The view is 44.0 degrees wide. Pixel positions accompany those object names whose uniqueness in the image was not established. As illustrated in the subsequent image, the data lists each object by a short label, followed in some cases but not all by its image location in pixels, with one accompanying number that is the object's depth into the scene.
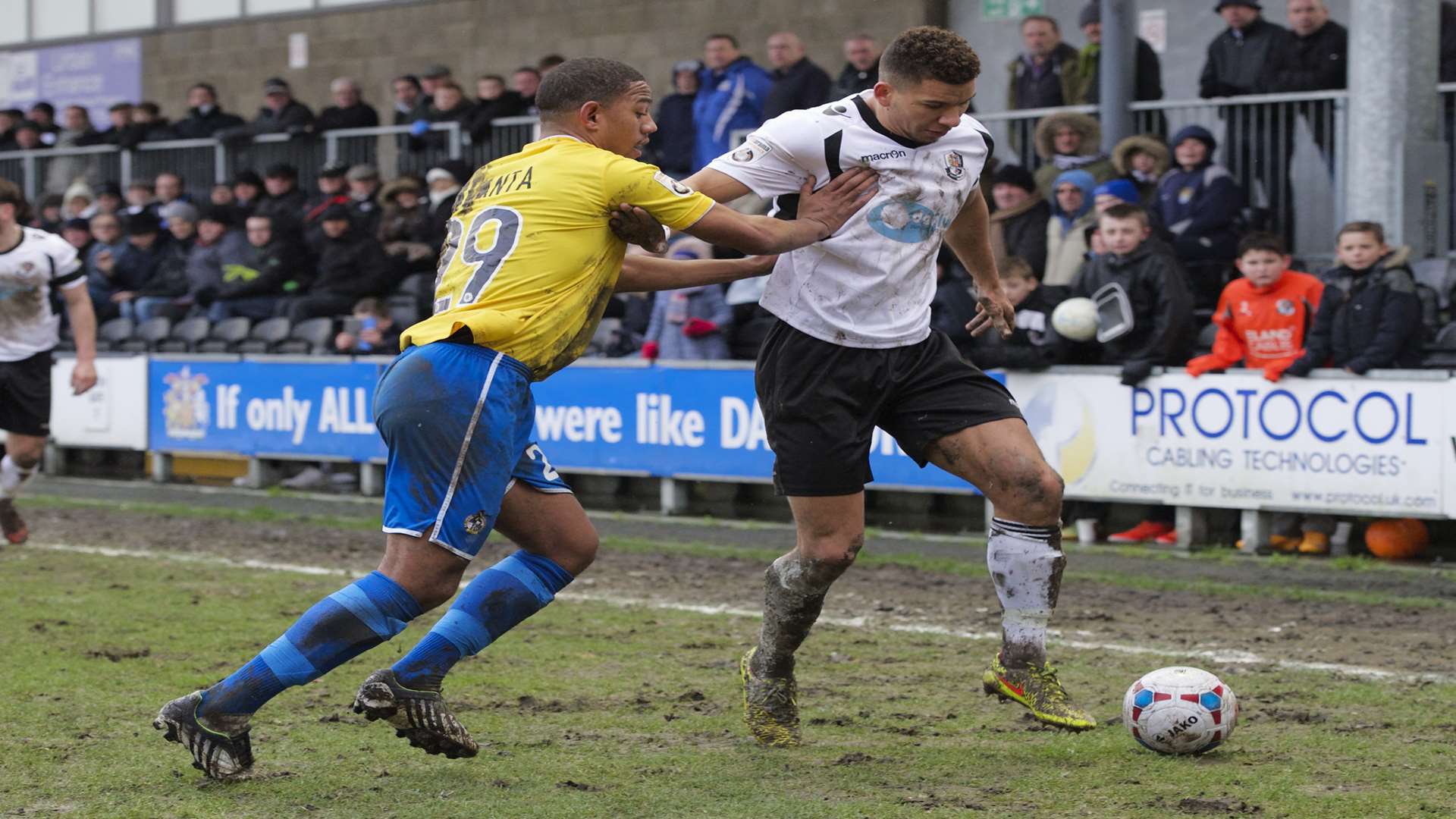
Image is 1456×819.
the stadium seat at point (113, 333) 17.27
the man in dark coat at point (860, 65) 13.86
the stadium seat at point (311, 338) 15.65
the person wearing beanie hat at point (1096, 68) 13.22
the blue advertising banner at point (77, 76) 24.31
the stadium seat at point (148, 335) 16.92
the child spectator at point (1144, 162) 12.25
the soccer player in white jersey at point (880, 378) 5.46
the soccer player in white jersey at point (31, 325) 10.24
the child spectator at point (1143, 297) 10.98
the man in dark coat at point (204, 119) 19.91
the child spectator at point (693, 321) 12.93
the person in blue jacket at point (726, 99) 14.77
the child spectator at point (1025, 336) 11.36
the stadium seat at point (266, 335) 15.98
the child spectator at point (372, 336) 15.02
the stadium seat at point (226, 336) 16.44
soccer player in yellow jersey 4.92
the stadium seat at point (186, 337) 16.75
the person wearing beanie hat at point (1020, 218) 12.21
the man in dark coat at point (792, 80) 14.19
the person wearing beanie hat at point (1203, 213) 11.75
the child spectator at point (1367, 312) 10.17
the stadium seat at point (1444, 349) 10.42
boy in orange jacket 10.62
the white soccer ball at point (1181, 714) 5.32
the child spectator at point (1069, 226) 12.00
